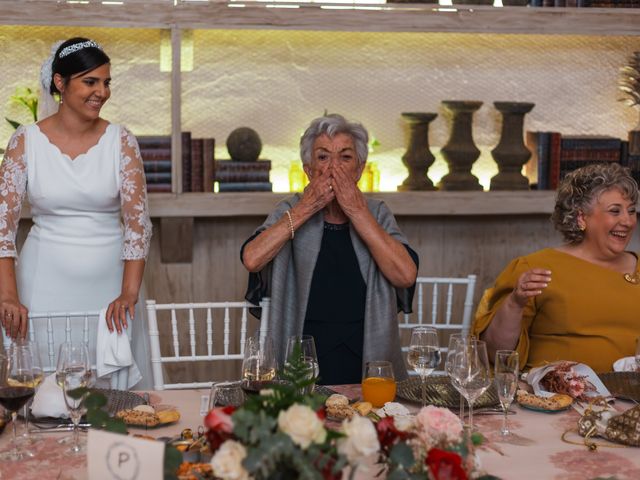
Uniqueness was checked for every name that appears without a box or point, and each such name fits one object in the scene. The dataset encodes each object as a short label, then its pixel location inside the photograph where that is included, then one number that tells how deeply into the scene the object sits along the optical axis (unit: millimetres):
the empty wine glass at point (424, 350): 1927
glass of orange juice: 1924
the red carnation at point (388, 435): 1347
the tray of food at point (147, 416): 1807
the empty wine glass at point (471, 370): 1770
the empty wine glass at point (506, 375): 1789
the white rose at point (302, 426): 1186
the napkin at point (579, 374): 2068
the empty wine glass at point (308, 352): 1778
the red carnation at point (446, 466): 1271
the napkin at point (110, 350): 2500
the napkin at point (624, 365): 2367
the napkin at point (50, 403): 1802
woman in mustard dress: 2584
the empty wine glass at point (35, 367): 1680
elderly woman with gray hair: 2664
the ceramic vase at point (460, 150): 3734
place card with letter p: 1303
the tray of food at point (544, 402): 1967
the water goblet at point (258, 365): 1760
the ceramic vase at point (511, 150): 3768
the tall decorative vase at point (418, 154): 3725
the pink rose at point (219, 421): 1255
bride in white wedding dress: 2801
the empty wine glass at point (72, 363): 1699
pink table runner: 1618
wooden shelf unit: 3344
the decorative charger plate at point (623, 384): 2075
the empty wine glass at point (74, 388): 1653
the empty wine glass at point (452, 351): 1794
